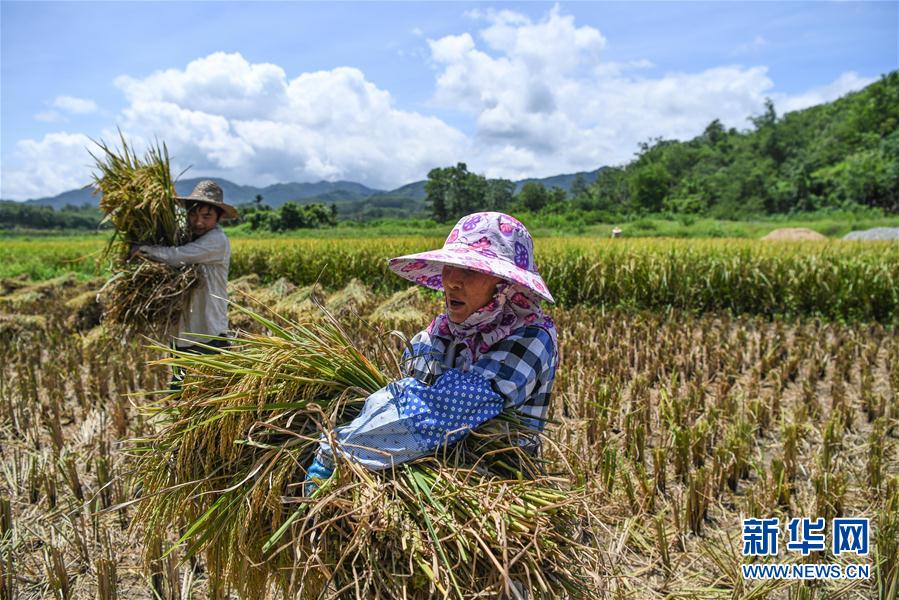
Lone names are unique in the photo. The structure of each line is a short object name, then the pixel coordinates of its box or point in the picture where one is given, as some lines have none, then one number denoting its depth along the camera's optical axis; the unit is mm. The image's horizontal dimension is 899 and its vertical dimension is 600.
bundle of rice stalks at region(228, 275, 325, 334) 6785
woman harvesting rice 1256
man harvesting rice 3369
